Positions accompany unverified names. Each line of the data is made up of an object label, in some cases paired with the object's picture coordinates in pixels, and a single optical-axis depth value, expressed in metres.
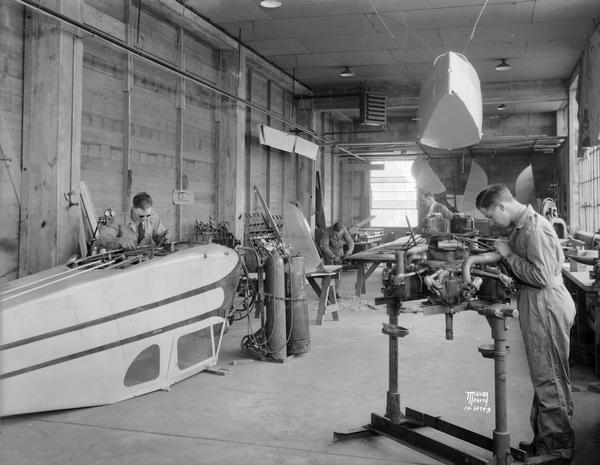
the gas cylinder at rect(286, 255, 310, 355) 5.28
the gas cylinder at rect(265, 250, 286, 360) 5.08
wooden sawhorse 6.74
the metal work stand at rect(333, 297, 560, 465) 2.86
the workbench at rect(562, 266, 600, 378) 4.38
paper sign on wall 9.25
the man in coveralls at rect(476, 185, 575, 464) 3.01
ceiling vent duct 10.98
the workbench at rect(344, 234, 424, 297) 7.21
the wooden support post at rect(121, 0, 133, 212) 6.26
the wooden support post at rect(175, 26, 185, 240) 7.41
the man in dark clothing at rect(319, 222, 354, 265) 10.02
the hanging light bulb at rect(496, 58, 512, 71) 9.73
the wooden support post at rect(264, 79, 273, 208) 10.23
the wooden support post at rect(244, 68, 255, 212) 9.31
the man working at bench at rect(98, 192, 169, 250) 5.36
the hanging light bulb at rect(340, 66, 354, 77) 10.41
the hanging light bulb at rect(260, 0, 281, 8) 7.02
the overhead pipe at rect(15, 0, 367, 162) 4.59
